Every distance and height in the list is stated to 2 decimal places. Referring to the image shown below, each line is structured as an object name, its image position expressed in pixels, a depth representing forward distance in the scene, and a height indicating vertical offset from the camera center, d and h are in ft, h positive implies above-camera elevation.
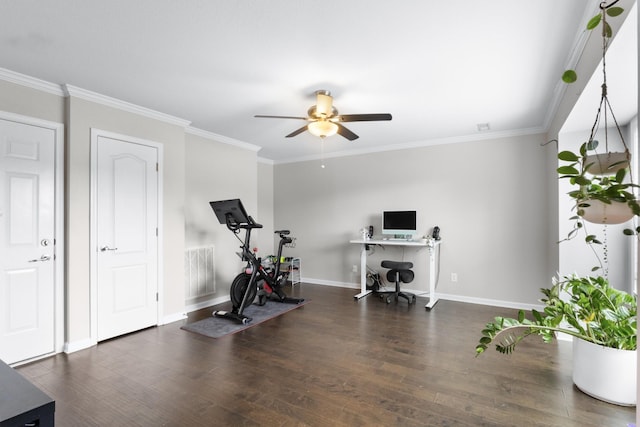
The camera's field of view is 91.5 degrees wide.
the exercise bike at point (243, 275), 12.41 -2.66
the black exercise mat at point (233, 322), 11.39 -4.26
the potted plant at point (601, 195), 3.14 +0.22
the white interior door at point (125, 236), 10.56 -0.77
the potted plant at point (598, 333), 6.65 -2.67
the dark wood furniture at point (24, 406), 2.33 -1.50
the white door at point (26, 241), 8.75 -0.78
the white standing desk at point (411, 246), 14.38 -2.25
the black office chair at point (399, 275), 14.71 -2.89
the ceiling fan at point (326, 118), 9.69 +3.10
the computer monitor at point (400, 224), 15.90 -0.50
